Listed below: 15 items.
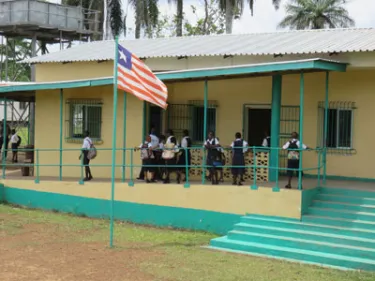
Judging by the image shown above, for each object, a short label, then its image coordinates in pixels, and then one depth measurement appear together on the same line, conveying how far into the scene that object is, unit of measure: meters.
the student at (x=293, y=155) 10.62
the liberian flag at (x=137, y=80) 9.51
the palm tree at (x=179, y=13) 31.52
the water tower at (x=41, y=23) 23.72
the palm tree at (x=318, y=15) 45.84
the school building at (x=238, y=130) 9.88
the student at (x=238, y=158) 11.48
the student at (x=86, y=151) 13.34
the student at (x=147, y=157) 12.49
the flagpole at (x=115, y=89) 9.42
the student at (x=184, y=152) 12.59
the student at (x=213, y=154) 11.62
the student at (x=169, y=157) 12.19
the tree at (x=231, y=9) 29.61
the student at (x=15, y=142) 19.31
